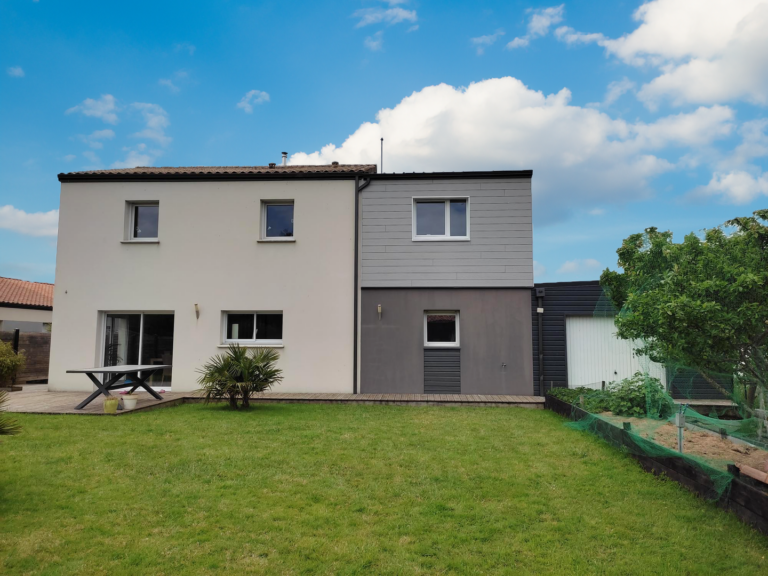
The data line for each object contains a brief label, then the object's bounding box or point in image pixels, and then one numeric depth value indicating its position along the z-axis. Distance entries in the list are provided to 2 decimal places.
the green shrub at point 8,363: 13.25
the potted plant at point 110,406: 9.20
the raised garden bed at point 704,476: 3.97
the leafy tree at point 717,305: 4.64
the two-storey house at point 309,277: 12.31
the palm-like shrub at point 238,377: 9.92
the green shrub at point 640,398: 7.11
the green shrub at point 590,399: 8.48
